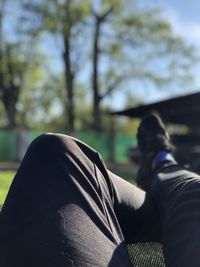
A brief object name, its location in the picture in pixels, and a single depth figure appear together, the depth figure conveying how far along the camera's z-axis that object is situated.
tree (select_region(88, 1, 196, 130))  13.59
